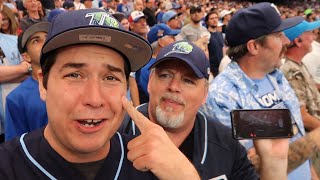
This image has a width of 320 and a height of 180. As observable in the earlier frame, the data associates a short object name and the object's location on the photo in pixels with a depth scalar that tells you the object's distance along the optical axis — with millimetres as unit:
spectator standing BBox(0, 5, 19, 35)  3809
